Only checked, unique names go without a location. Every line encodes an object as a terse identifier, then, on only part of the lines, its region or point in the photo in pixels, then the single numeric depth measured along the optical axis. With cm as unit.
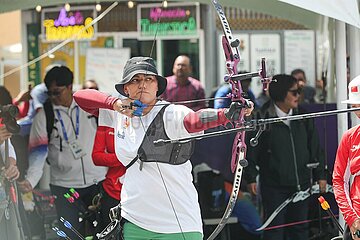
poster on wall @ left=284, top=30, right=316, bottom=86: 2342
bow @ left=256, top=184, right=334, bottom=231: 1200
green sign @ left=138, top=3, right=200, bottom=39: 2102
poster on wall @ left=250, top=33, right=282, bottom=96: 2327
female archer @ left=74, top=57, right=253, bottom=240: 766
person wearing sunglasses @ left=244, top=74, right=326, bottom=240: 1197
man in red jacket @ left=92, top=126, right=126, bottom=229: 1016
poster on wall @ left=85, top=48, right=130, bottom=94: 2003
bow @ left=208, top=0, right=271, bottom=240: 736
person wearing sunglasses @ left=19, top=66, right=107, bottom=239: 1184
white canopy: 898
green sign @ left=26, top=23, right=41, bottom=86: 2196
